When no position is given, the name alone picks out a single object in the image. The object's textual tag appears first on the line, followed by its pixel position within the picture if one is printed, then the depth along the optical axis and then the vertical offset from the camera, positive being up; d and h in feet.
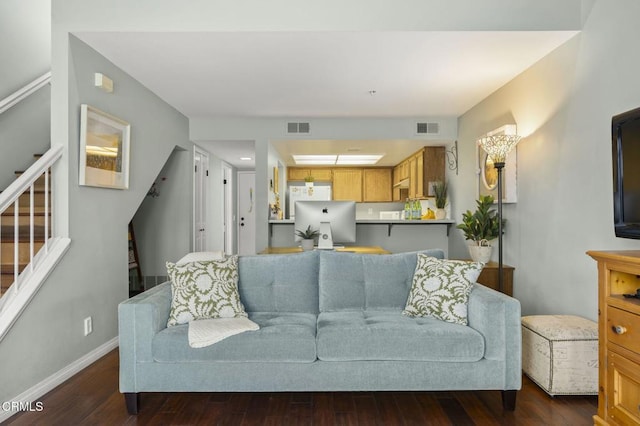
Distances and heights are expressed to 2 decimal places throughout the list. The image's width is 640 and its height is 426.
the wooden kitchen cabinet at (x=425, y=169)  19.57 +2.26
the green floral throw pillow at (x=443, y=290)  8.49 -1.60
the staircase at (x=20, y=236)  9.49 -0.45
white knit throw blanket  7.51 -2.14
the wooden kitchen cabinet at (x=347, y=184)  27.25 +2.10
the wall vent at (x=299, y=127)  18.45 +4.00
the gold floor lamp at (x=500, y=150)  11.81 +1.88
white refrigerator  26.96 +1.51
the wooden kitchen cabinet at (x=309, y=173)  27.40 +2.86
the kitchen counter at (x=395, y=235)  19.38 -0.95
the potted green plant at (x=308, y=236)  13.89 -0.69
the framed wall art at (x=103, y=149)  10.12 +1.83
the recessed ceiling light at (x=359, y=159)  22.61 +3.29
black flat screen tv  7.07 +0.74
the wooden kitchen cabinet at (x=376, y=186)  27.14 +1.96
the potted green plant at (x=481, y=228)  13.19 -0.44
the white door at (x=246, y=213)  30.40 +0.24
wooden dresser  6.08 -1.94
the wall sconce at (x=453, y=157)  18.62 +2.70
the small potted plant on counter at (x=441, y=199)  19.27 +0.75
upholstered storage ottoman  8.16 -2.90
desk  13.64 -1.19
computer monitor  14.34 -0.07
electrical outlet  10.31 -2.75
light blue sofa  7.57 -2.64
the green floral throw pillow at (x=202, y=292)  8.45 -1.62
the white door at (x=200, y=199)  19.93 +0.90
